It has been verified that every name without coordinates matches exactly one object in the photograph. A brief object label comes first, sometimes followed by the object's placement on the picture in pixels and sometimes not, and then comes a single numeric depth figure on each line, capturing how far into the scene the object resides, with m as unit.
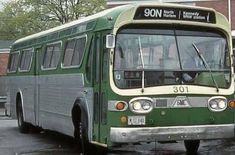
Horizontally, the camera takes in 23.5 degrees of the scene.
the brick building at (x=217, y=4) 32.51
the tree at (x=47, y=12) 55.34
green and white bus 9.67
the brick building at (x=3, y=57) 42.84
